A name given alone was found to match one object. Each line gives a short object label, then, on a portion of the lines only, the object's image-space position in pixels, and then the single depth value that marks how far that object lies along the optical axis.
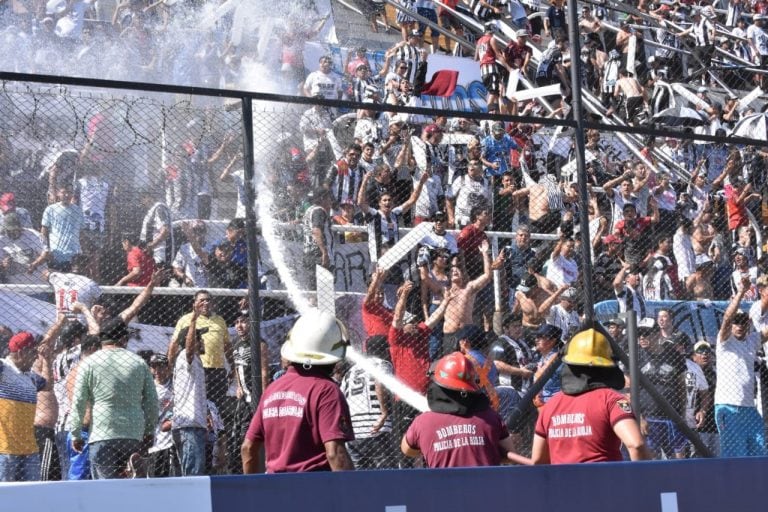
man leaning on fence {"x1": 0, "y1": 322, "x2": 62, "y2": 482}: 14.20
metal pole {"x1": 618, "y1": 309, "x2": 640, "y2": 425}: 14.62
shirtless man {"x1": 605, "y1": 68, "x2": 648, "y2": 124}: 29.66
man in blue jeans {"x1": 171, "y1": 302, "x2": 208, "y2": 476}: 14.75
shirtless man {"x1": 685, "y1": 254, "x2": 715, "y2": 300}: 18.67
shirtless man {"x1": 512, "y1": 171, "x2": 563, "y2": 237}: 17.47
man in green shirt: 14.14
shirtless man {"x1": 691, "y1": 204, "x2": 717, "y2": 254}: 18.42
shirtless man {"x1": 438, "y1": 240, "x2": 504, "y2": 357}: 16.47
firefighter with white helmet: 9.63
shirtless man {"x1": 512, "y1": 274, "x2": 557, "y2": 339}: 16.95
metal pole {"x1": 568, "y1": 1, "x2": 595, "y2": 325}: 15.06
